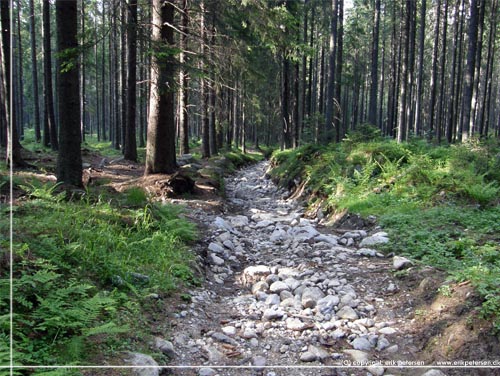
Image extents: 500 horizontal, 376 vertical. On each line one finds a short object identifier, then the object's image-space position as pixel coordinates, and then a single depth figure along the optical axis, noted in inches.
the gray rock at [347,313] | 192.1
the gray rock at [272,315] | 193.9
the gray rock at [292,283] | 226.1
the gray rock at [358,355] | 158.6
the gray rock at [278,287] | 223.8
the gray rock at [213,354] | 155.4
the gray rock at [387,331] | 177.2
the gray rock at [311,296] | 205.6
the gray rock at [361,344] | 167.6
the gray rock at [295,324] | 183.3
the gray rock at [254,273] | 243.9
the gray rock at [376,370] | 149.2
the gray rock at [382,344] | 166.7
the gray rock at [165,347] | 151.1
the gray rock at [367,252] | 265.9
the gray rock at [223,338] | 171.0
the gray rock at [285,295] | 216.5
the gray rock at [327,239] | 299.7
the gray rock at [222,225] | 336.5
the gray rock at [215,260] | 267.4
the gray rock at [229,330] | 178.4
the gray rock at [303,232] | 312.2
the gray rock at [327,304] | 200.3
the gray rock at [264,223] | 374.0
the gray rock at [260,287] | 227.5
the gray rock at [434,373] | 140.3
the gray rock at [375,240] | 280.8
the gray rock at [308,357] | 159.0
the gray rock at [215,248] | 282.0
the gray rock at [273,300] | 210.1
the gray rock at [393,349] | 163.3
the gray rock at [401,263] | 232.7
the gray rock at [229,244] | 296.6
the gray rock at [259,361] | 154.3
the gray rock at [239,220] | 372.5
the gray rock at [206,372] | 144.9
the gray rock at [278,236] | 325.5
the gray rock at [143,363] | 130.5
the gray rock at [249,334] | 176.2
